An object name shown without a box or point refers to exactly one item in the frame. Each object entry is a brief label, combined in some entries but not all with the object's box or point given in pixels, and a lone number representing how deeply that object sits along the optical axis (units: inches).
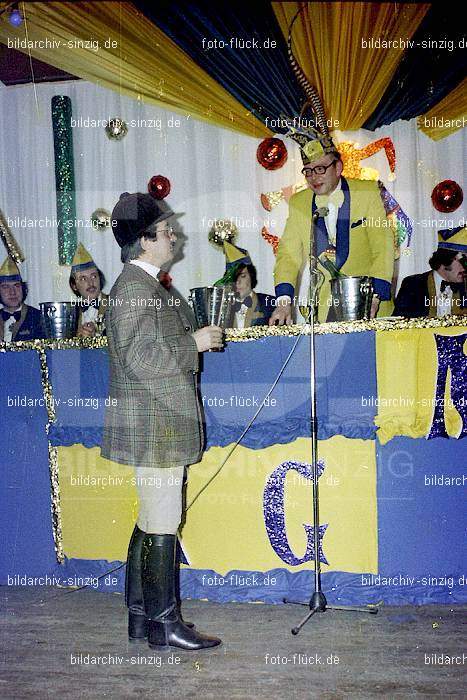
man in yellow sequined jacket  152.1
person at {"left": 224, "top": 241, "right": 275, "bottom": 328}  207.0
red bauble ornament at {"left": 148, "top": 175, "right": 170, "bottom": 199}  249.8
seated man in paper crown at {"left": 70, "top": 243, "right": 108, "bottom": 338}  212.5
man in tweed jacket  96.3
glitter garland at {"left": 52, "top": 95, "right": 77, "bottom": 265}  252.4
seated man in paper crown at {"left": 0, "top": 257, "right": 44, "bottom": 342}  218.4
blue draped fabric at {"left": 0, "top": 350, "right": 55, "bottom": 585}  129.3
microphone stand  106.3
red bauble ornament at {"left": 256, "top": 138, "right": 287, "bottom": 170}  241.8
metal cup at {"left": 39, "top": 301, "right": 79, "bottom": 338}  128.3
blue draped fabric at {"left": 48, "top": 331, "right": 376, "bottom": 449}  113.7
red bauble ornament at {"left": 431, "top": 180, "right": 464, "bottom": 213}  236.1
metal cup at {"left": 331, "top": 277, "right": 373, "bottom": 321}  112.6
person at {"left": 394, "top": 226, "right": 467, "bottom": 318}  181.5
